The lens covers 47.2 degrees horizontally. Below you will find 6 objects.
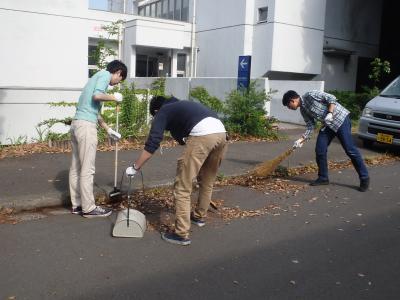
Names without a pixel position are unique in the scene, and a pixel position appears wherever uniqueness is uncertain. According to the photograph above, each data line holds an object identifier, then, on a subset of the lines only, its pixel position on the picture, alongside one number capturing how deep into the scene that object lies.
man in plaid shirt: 7.12
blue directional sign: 12.54
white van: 10.45
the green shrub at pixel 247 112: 11.66
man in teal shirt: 5.23
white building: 14.49
